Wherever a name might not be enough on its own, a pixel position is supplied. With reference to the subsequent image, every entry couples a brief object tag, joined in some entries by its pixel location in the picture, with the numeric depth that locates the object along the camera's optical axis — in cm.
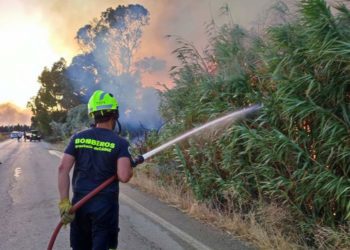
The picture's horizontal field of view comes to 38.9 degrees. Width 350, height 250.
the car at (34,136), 7831
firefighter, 412
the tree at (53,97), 5766
